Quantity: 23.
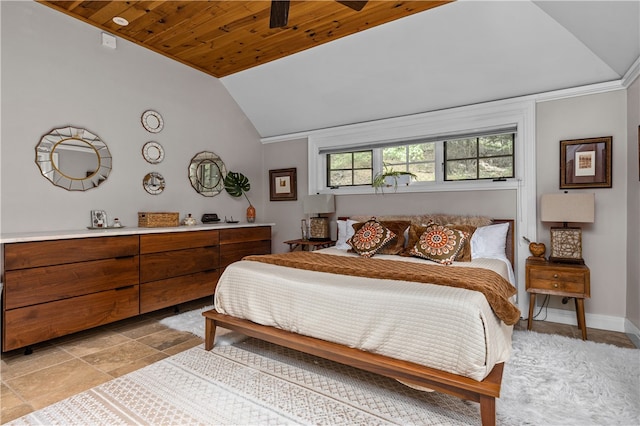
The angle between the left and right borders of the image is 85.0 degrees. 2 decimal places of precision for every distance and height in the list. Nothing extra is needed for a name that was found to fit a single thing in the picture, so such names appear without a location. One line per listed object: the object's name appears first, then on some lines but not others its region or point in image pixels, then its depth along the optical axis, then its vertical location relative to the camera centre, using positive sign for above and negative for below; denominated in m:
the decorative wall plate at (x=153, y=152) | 3.81 +0.66
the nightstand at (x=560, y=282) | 2.79 -0.58
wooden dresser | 2.51 -0.56
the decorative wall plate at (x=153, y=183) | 3.82 +0.33
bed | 1.72 -0.59
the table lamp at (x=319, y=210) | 4.48 +0.02
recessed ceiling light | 3.22 +1.79
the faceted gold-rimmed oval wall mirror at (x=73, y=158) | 3.06 +0.50
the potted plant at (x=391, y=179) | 4.16 +0.40
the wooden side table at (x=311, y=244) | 4.32 -0.40
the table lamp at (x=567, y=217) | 2.91 -0.05
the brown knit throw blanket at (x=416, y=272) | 1.90 -0.42
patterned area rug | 1.81 -1.07
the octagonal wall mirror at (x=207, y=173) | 4.35 +0.50
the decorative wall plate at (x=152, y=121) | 3.81 +1.01
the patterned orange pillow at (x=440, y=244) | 2.90 -0.28
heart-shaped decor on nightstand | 3.18 -0.35
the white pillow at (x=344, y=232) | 3.96 -0.24
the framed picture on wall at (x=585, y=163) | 3.06 +0.43
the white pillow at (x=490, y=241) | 3.24 -0.28
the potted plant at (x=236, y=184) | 4.64 +0.37
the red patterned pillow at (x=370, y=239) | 3.32 -0.27
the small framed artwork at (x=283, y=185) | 5.00 +0.39
